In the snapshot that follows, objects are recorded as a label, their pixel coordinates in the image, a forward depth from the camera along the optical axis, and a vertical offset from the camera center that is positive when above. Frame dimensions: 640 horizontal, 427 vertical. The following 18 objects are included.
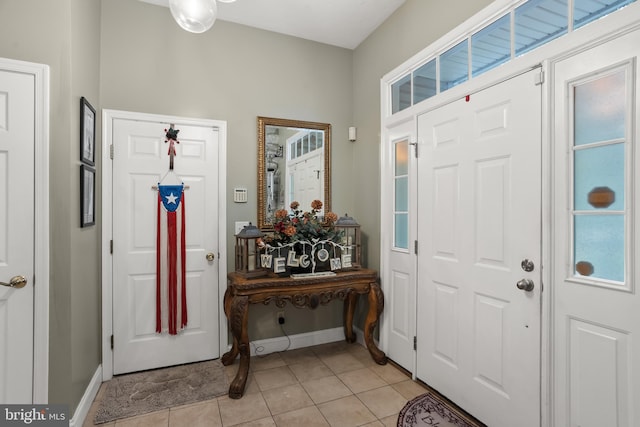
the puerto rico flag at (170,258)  2.69 -0.37
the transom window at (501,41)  1.53 +1.00
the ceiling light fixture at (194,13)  1.41 +0.90
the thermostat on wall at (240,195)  2.93 +0.17
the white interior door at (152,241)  2.60 -0.23
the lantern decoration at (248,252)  2.57 -0.31
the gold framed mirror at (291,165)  3.02 +0.48
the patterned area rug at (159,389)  2.15 -1.30
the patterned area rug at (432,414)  2.00 -1.29
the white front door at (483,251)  1.71 -0.23
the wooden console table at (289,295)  2.38 -0.65
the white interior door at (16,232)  1.73 -0.10
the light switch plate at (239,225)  2.93 -0.10
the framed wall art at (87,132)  2.05 +0.55
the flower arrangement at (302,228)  2.66 -0.11
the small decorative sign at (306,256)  2.64 -0.36
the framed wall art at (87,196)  2.07 +0.12
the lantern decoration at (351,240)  2.93 -0.24
